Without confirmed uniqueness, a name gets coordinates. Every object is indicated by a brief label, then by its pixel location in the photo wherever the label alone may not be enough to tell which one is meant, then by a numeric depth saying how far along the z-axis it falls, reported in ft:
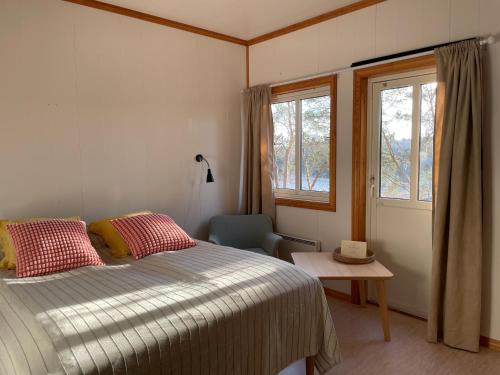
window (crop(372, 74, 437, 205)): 9.45
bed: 4.49
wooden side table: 8.66
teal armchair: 11.73
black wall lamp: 11.82
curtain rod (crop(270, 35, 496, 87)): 8.07
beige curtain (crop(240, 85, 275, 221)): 12.48
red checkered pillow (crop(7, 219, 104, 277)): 7.07
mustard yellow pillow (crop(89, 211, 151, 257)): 8.57
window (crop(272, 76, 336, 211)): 11.28
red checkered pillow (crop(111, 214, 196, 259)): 8.48
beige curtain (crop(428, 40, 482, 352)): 8.00
